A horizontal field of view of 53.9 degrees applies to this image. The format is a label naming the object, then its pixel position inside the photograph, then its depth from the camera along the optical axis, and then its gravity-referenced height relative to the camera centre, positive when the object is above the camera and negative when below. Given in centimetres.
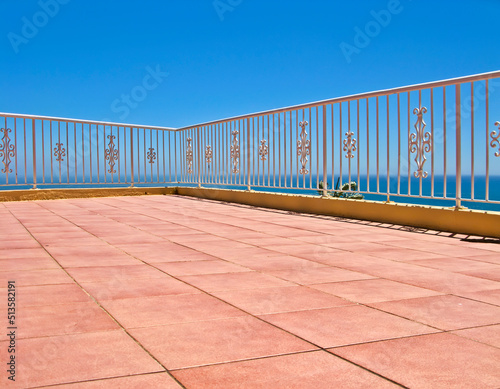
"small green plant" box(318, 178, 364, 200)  489 -15
